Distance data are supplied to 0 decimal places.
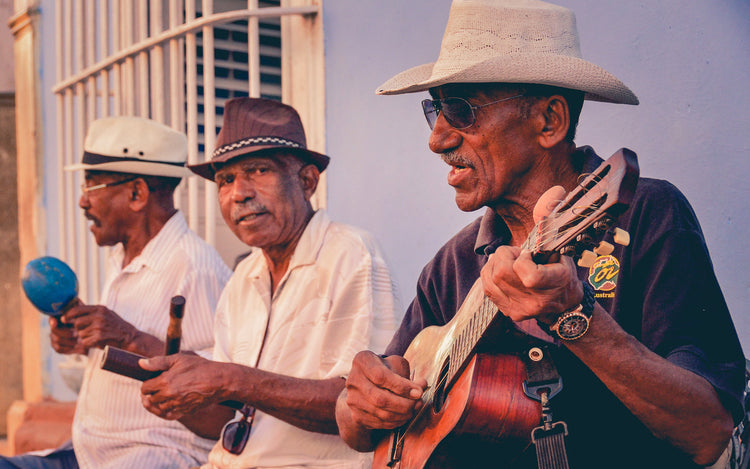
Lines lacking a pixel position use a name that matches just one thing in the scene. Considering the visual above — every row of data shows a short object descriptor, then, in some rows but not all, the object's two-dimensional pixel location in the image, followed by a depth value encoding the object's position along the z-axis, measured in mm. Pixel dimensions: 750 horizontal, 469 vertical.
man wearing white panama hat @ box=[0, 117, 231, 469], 3820
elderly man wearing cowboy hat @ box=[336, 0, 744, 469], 1820
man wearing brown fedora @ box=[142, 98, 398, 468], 3104
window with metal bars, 5531
